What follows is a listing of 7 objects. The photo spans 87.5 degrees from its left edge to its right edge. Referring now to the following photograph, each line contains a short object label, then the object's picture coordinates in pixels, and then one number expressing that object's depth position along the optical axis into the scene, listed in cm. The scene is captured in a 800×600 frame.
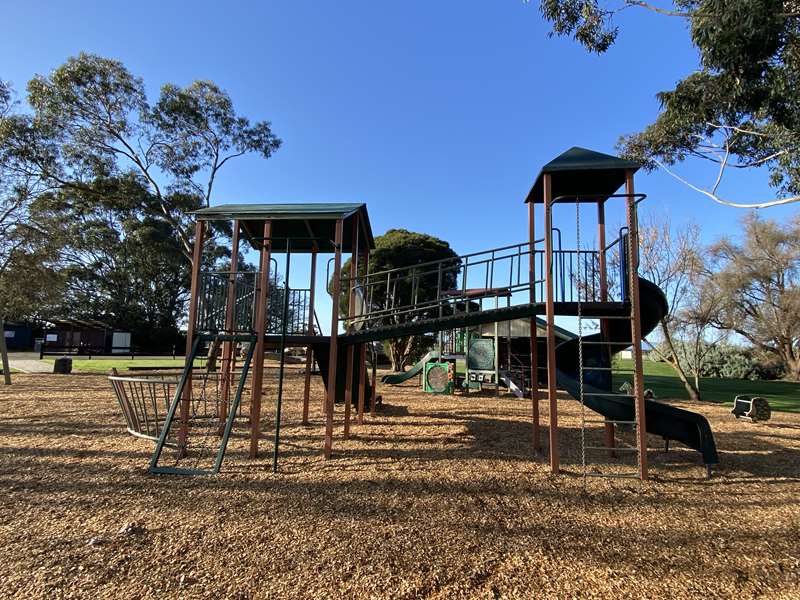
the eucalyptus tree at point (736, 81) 661
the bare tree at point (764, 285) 2855
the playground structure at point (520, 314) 576
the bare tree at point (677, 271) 1595
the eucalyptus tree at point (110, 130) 1595
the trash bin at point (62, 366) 1897
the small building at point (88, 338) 3859
